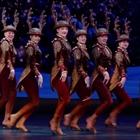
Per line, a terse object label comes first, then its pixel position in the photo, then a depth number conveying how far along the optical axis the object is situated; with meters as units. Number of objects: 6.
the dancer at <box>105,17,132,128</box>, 13.62
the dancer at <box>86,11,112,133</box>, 12.96
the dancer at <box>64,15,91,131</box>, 12.80
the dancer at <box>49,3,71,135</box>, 12.25
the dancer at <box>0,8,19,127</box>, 12.74
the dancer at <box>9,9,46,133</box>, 12.53
